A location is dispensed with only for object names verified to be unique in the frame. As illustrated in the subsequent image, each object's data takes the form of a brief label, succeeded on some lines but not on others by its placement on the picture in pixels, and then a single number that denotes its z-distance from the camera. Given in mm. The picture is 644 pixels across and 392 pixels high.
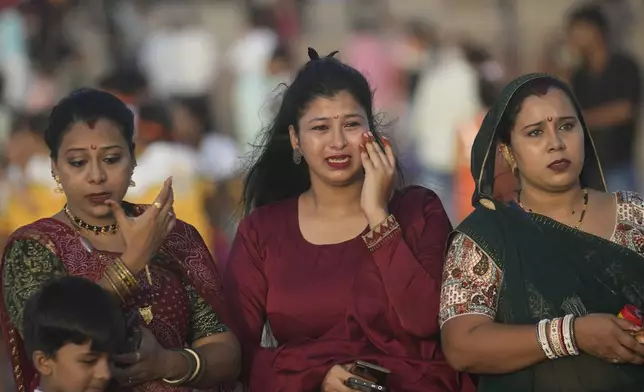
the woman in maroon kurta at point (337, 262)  12078
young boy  10531
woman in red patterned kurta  11227
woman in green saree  11211
